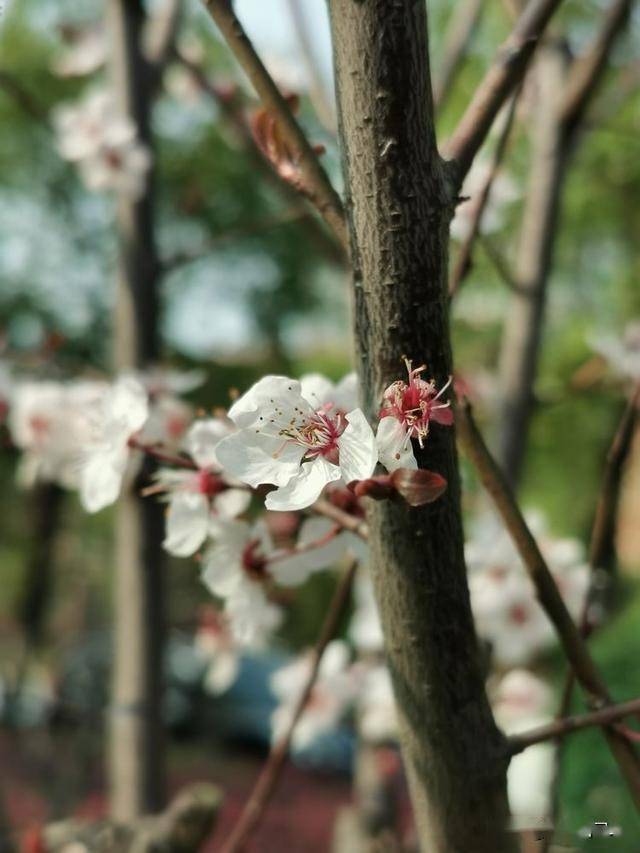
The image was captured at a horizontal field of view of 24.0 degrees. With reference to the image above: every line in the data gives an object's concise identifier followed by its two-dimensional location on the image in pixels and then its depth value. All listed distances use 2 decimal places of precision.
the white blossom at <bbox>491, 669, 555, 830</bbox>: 0.33
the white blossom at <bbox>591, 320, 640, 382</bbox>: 0.42
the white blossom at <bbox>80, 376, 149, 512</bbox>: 0.27
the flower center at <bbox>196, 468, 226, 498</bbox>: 0.27
